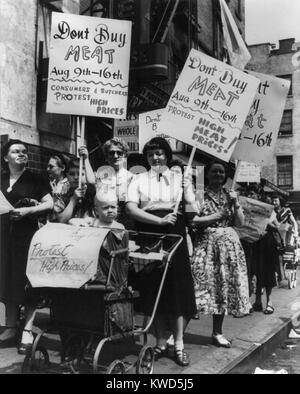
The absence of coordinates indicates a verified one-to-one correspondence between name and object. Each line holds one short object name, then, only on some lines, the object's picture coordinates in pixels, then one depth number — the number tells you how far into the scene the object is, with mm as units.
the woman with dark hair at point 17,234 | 4660
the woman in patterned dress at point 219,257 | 5016
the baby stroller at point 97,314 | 3533
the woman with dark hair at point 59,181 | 4754
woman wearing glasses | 4590
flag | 5980
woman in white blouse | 4332
